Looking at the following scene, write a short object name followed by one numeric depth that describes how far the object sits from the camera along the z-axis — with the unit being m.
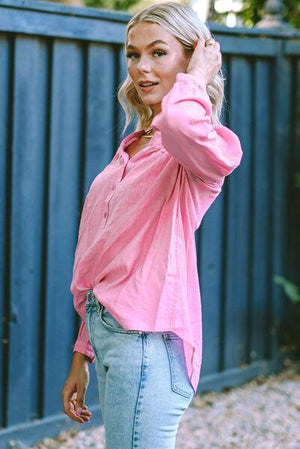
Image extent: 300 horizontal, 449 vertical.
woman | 1.96
